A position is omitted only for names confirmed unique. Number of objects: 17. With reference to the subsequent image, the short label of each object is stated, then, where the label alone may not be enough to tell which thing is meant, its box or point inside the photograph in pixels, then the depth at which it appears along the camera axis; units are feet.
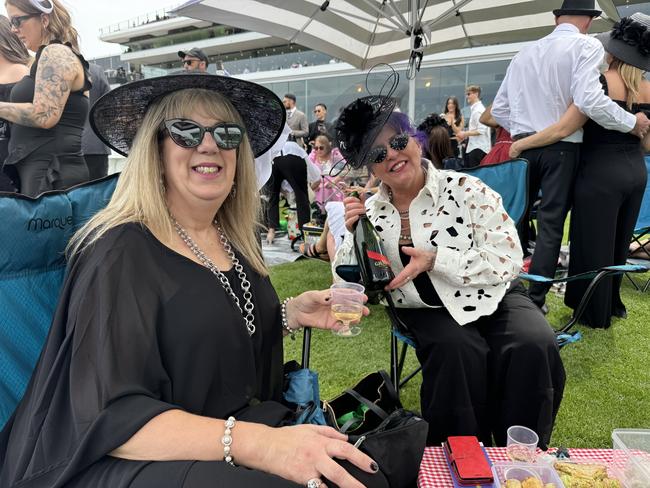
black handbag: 3.97
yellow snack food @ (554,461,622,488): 4.30
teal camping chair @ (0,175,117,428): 4.36
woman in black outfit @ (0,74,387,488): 3.31
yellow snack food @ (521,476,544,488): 4.17
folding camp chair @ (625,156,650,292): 15.01
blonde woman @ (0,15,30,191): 8.29
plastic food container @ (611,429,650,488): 4.24
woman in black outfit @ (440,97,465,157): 31.53
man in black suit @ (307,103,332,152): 24.75
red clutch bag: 4.49
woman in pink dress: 20.21
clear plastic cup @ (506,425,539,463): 4.81
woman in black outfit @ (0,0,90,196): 7.94
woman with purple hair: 6.17
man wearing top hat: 9.98
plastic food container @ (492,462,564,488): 4.36
